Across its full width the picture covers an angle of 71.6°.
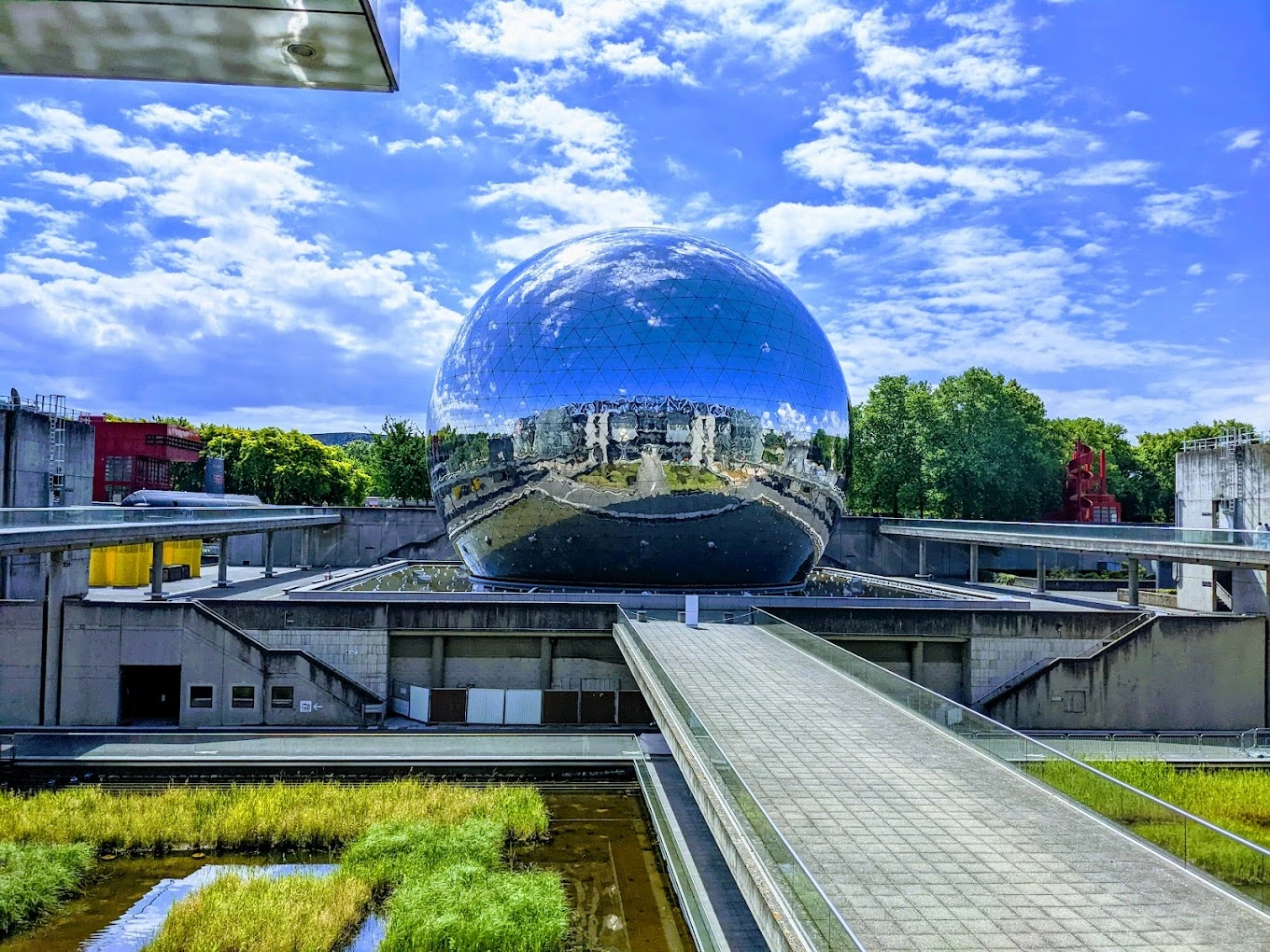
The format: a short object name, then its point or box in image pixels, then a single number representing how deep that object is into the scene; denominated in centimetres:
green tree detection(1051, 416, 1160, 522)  6281
